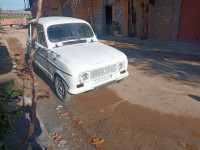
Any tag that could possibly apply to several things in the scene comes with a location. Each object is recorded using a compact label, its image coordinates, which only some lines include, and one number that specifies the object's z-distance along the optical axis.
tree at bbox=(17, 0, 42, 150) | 1.31
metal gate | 10.27
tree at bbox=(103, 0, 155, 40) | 11.84
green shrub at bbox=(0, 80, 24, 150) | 1.72
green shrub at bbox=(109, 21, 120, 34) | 15.33
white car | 3.72
